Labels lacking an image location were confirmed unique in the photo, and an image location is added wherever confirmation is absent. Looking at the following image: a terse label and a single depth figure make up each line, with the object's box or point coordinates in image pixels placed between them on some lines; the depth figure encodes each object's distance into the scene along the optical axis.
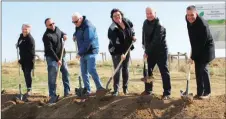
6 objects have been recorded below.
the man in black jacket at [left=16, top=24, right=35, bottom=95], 10.37
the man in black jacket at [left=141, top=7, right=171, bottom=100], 8.50
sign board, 14.90
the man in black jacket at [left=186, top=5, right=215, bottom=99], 8.06
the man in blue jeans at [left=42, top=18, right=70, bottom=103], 9.64
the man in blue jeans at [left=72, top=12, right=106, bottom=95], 9.20
